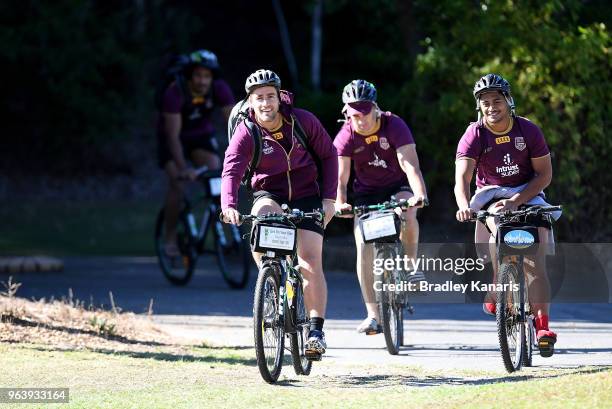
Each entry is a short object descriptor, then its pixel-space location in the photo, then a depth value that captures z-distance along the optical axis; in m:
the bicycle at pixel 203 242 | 27.97
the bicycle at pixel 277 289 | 16.59
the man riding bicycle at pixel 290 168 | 17.33
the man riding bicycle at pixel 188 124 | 28.44
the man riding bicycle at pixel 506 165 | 18.12
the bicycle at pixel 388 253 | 19.37
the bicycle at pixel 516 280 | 17.41
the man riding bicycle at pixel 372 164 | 20.05
